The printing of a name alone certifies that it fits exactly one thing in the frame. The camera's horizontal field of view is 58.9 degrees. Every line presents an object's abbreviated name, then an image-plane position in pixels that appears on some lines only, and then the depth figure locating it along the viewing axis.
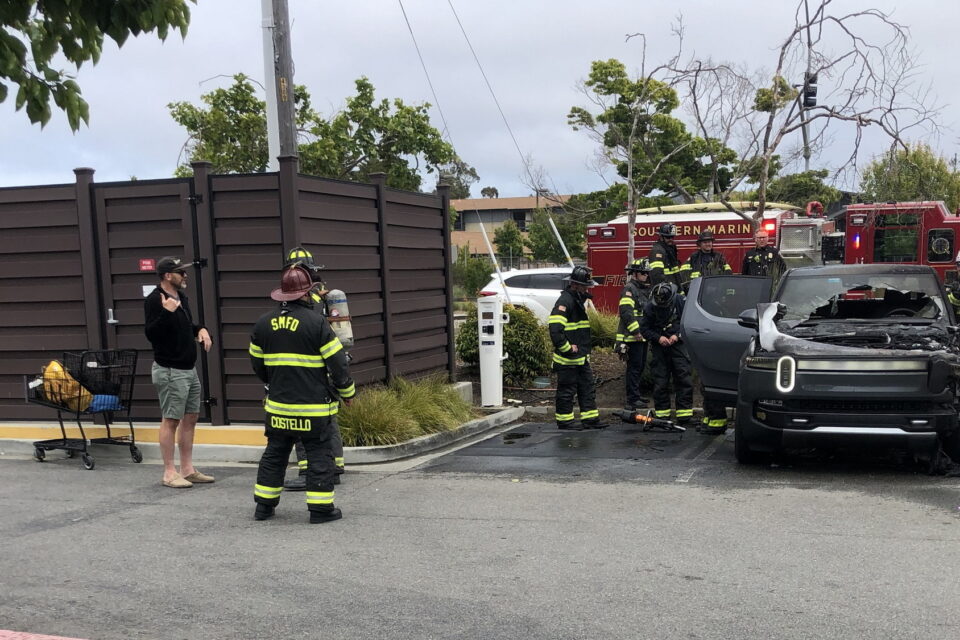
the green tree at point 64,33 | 3.57
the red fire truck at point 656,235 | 17.33
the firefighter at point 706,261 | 11.18
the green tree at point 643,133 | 17.75
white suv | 17.77
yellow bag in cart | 8.20
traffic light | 10.90
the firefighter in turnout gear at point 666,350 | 9.53
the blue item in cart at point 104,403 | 8.12
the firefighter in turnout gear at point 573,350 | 9.32
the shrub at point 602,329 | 13.30
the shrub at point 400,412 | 8.27
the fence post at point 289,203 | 8.27
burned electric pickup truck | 6.38
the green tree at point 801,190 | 19.75
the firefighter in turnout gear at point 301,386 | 5.87
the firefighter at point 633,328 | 9.73
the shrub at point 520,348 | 12.05
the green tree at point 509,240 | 56.00
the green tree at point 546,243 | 43.12
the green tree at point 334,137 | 21.73
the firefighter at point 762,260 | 11.54
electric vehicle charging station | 10.61
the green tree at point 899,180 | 11.56
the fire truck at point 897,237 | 14.98
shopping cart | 8.15
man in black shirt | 7.09
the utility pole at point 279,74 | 9.32
